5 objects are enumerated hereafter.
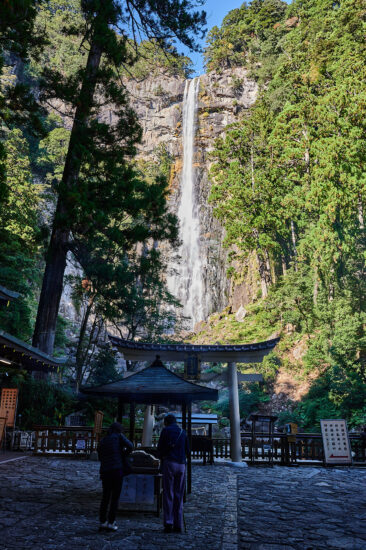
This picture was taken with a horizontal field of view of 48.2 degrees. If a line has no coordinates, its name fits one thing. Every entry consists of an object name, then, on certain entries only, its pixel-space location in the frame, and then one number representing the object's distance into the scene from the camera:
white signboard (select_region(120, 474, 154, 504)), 6.12
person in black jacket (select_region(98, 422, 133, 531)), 4.97
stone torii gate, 12.64
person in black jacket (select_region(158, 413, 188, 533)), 5.14
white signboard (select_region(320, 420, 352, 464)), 11.96
